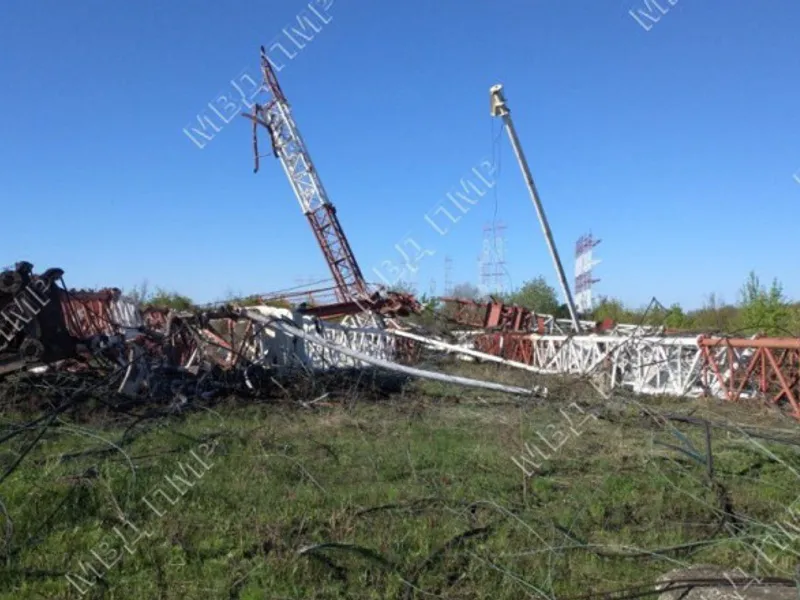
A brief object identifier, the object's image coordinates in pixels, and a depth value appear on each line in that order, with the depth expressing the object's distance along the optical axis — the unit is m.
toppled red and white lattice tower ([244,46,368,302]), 27.02
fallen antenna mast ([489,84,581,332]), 16.02
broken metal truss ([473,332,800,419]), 9.50
